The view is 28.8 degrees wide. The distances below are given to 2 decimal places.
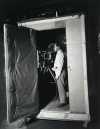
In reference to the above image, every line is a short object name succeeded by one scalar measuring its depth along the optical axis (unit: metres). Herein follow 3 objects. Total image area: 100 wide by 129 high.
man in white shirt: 3.55
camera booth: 2.84
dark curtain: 2.86
